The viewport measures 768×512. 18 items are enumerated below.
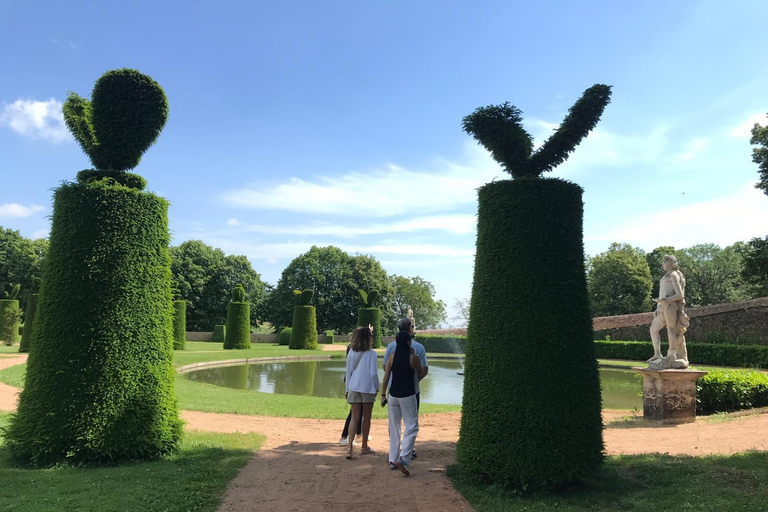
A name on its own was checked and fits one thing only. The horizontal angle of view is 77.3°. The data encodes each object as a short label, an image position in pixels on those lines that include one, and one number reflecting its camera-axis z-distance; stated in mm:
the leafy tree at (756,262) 17000
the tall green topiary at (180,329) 27484
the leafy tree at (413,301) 54000
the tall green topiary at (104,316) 5664
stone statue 9156
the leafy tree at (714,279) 44969
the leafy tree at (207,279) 45594
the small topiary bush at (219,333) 39312
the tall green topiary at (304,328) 31969
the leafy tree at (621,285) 43219
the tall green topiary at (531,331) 4699
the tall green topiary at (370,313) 31472
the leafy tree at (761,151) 17542
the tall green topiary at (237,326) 29953
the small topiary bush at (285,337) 38094
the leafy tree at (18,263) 45812
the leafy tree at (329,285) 49875
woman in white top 6180
